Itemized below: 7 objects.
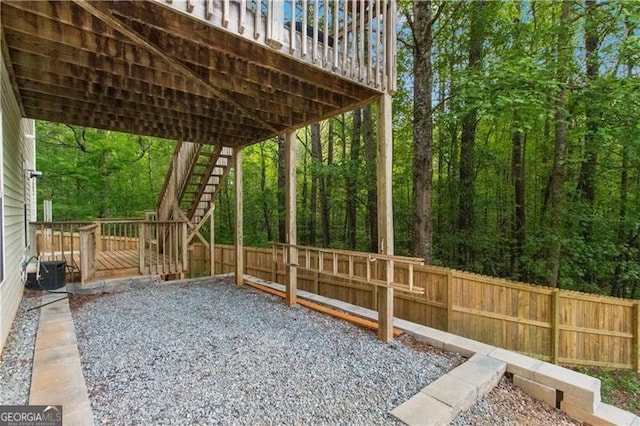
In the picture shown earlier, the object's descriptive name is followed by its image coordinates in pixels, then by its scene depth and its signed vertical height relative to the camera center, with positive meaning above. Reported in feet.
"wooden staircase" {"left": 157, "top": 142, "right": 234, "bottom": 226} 21.96 +2.63
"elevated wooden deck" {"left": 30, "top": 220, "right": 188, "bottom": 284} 17.87 -3.24
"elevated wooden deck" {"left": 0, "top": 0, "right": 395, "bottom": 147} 8.05 +5.10
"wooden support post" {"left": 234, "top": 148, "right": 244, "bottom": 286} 19.75 -0.33
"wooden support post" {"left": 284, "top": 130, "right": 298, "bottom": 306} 16.08 -0.39
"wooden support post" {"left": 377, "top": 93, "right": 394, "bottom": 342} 12.14 +0.25
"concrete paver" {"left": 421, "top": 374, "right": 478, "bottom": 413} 8.14 -5.07
